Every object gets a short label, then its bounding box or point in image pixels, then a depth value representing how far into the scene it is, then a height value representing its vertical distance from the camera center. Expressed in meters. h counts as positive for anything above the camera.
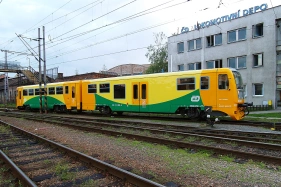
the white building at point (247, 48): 25.28 +4.86
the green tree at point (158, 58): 48.16 +6.34
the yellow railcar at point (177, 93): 13.36 -0.22
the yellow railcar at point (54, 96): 22.16 -0.60
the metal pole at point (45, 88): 24.16 +0.28
